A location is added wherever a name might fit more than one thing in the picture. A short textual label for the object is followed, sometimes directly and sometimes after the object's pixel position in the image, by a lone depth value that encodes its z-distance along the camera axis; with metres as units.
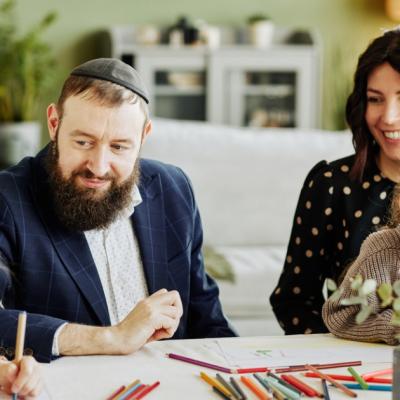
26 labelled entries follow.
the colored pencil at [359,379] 1.87
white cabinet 6.26
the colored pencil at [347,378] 1.90
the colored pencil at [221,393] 1.82
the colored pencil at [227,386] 1.83
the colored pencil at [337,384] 1.85
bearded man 2.15
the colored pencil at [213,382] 1.84
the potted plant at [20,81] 5.87
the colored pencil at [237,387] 1.82
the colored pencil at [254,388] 1.82
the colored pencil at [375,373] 1.91
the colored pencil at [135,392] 1.81
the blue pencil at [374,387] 1.87
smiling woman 2.43
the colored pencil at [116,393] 1.82
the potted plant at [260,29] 6.44
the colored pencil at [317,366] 1.93
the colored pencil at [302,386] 1.84
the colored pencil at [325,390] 1.83
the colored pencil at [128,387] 1.81
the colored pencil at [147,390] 1.82
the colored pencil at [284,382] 1.85
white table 1.85
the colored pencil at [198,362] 1.93
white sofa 4.03
